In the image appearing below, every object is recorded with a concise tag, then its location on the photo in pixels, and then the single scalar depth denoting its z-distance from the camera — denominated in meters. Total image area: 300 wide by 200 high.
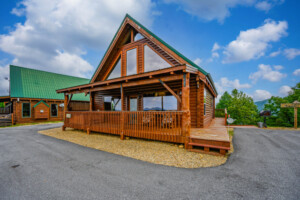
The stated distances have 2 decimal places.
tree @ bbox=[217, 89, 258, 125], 21.39
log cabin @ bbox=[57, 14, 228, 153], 5.79
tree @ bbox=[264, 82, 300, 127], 19.41
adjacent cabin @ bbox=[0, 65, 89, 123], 15.38
